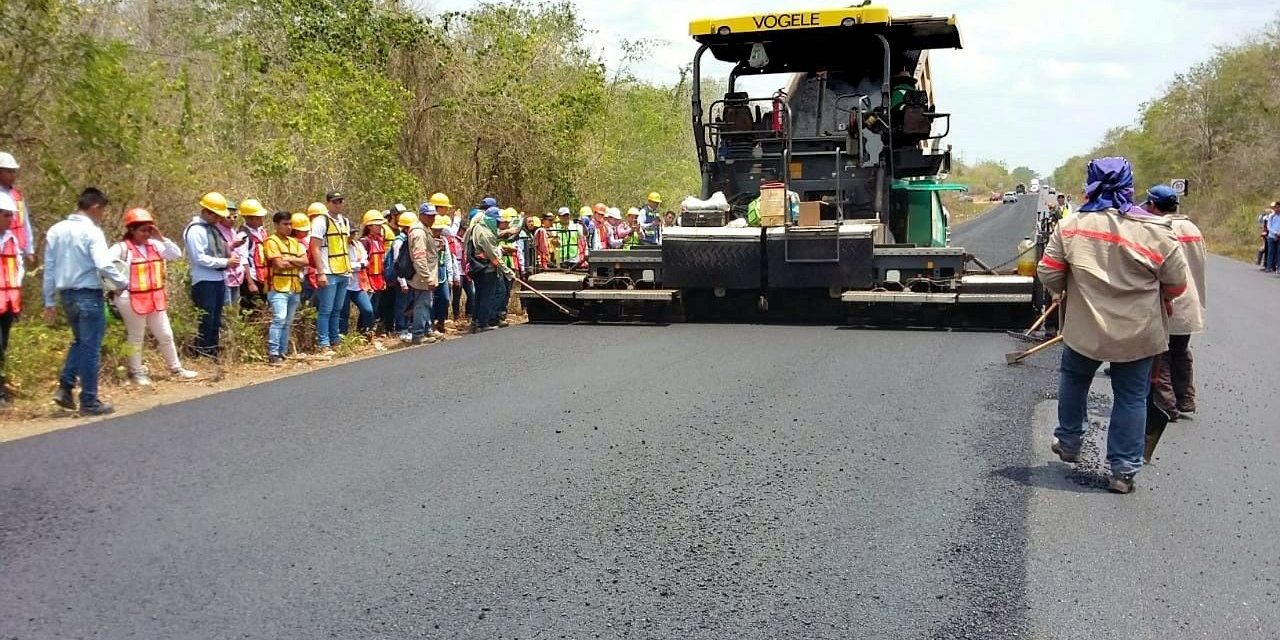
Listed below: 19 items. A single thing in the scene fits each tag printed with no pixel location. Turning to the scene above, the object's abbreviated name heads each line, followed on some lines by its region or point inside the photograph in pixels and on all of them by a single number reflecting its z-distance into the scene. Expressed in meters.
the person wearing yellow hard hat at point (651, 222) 19.69
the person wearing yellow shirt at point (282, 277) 10.14
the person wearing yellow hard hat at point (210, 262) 9.42
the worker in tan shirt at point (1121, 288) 5.29
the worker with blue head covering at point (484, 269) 12.69
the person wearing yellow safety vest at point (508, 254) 13.42
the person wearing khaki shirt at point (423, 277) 11.62
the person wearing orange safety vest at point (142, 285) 8.62
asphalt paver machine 11.68
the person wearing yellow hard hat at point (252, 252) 10.18
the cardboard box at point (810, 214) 11.84
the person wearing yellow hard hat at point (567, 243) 16.75
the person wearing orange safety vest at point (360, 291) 11.26
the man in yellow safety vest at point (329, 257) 10.55
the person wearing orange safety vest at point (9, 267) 7.41
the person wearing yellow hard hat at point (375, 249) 11.65
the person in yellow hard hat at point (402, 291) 11.78
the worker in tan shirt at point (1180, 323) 6.33
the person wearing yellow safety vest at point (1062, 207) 13.69
